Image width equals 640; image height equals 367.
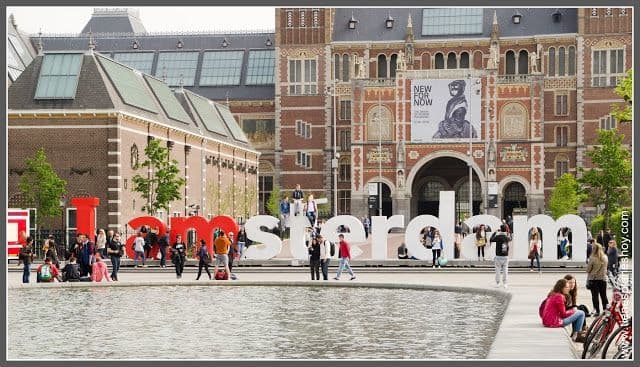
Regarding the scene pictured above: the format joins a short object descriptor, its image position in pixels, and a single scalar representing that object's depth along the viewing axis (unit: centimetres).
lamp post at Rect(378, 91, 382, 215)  7275
